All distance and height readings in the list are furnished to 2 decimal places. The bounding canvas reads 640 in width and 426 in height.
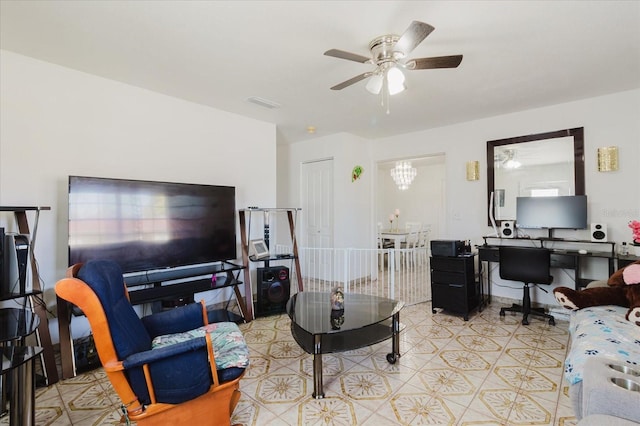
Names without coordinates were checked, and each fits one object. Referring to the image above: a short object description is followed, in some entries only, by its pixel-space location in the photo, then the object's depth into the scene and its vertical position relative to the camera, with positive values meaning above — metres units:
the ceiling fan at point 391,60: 1.98 +1.08
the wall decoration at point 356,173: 5.20 +0.71
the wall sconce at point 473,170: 4.29 +0.60
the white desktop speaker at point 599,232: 3.30 -0.23
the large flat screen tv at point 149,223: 2.55 -0.06
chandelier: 6.66 +0.88
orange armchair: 1.44 -0.74
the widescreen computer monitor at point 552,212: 3.45 +0.00
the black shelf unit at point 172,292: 2.34 -0.70
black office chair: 3.21 -0.61
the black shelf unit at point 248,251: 3.50 -0.44
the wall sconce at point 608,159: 3.33 +0.58
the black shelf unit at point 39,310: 2.22 -0.69
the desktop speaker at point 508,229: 3.88 -0.21
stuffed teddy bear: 2.23 -0.65
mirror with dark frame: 3.60 +0.56
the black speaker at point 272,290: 3.61 -0.89
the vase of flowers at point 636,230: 2.43 -0.16
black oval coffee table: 2.06 -0.81
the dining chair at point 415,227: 6.43 -0.30
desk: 3.14 -0.47
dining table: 6.00 -0.44
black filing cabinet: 3.48 -0.84
